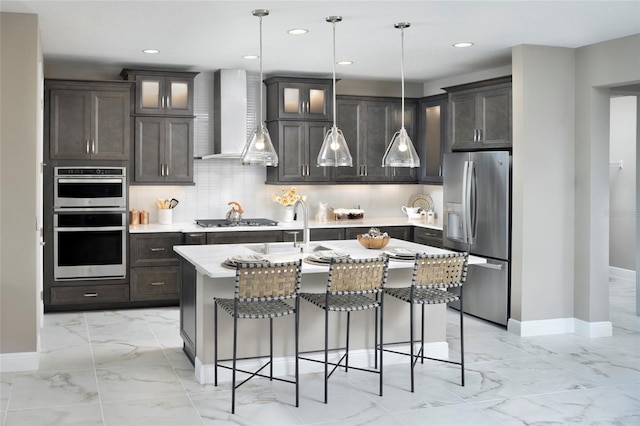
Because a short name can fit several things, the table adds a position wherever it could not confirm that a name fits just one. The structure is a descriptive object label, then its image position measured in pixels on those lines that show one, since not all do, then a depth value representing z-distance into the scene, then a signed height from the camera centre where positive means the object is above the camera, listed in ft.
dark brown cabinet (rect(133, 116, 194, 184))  23.63 +1.74
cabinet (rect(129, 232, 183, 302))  23.07 -2.36
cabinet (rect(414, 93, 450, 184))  25.77 +2.50
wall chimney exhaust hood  24.41 +3.17
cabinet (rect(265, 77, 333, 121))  24.99 +3.79
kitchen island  15.40 -2.97
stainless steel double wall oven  22.24 -0.82
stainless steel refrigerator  20.59 -0.73
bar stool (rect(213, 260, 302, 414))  13.42 -1.90
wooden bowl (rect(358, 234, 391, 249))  17.56 -1.14
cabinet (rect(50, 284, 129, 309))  22.39 -3.25
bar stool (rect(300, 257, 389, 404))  14.21 -1.85
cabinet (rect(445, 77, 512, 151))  20.88 +2.74
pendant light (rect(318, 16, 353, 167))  16.10 +1.12
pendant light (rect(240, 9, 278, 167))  15.46 +1.12
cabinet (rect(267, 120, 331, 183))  25.16 +1.94
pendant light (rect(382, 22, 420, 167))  16.11 +1.08
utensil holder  24.52 -0.64
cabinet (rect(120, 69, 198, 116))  23.48 +3.82
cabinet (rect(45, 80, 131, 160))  22.22 +2.67
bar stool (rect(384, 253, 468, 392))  14.94 -1.79
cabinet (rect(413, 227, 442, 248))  24.40 -1.42
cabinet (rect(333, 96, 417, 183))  26.45 +2.71
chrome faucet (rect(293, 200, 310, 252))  17.42 -0.91
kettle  25.04 -0.58
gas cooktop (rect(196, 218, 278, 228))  24.14 -0.89
